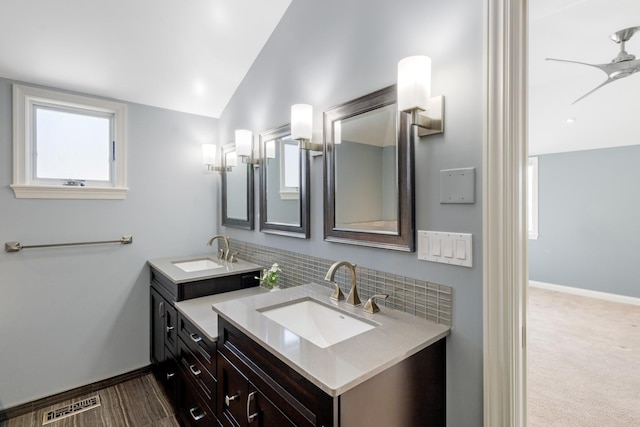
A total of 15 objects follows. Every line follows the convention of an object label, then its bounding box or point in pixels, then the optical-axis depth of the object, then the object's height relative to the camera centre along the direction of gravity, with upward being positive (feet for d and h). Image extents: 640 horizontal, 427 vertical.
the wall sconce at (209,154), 8.91 +1.81
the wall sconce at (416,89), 3.59 +1.52
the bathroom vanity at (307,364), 2.81 -1.75
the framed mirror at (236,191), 8.00 +0.67
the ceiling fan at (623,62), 6.92 +3.60
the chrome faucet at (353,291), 4.51 -1.20
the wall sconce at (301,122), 5.43 +1.68
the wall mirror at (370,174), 4.22 +0.64
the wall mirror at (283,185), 6.13 +0.66
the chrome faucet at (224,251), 8.31 -1.11
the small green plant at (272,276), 6.46 -1.37
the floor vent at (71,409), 6.63 -4.54
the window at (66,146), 6.77 +1.75
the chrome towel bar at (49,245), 6.61 -0.71
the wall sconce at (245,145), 7.48 +1.74
